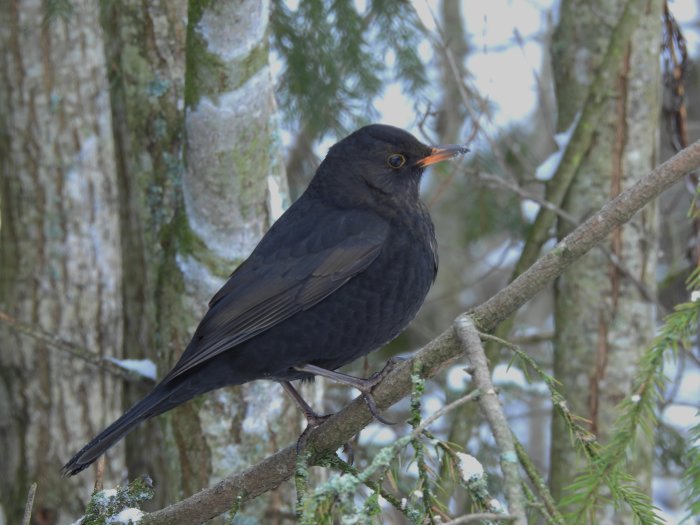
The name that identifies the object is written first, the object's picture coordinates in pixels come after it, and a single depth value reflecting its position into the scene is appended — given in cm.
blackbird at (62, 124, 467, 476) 663
